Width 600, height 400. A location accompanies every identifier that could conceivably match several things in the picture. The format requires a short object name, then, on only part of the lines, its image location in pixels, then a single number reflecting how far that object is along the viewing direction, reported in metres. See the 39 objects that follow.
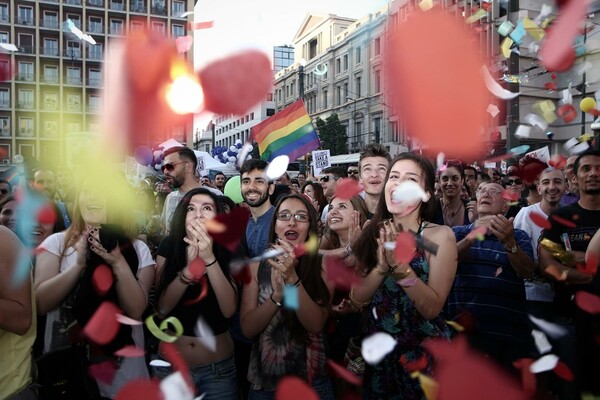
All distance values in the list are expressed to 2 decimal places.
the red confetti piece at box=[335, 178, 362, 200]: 3.06
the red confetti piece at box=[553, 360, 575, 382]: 2.33
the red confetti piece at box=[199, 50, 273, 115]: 2.14
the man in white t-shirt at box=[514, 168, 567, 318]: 3.09
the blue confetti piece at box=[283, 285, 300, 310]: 2.03
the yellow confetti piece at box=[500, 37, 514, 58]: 2.52
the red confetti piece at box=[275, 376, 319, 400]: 2.05
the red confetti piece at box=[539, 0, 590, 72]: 1.88
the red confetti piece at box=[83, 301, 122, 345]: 2.15
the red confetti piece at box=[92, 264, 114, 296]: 2.15
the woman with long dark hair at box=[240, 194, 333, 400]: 2.09
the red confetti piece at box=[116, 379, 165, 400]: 1.93
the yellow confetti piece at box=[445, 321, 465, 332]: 2.36
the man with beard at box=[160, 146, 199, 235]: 4.08
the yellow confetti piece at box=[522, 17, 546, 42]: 2.21
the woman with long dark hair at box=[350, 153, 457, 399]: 1.87
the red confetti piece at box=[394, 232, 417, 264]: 1.85
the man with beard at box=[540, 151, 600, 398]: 2.43
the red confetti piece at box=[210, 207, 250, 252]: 2.31
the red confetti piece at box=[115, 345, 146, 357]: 2.17
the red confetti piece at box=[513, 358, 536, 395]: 1.98
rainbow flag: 5.03
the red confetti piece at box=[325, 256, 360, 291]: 2.35
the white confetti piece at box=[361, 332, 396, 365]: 1.96
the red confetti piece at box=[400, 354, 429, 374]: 1.87
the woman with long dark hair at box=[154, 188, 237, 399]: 2.17
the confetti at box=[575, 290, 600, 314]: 2.10
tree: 25.45
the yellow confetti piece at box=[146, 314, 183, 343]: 2.24
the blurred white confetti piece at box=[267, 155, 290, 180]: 3.52
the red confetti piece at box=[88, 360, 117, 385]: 2.20
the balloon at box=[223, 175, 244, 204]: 5.15
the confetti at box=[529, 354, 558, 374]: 2.08
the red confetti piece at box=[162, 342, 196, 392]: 2.10
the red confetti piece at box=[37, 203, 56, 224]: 2.88
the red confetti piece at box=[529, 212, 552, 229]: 3.24
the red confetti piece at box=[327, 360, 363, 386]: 2.18
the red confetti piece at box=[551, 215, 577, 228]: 2.72
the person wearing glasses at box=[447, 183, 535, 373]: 2.56
